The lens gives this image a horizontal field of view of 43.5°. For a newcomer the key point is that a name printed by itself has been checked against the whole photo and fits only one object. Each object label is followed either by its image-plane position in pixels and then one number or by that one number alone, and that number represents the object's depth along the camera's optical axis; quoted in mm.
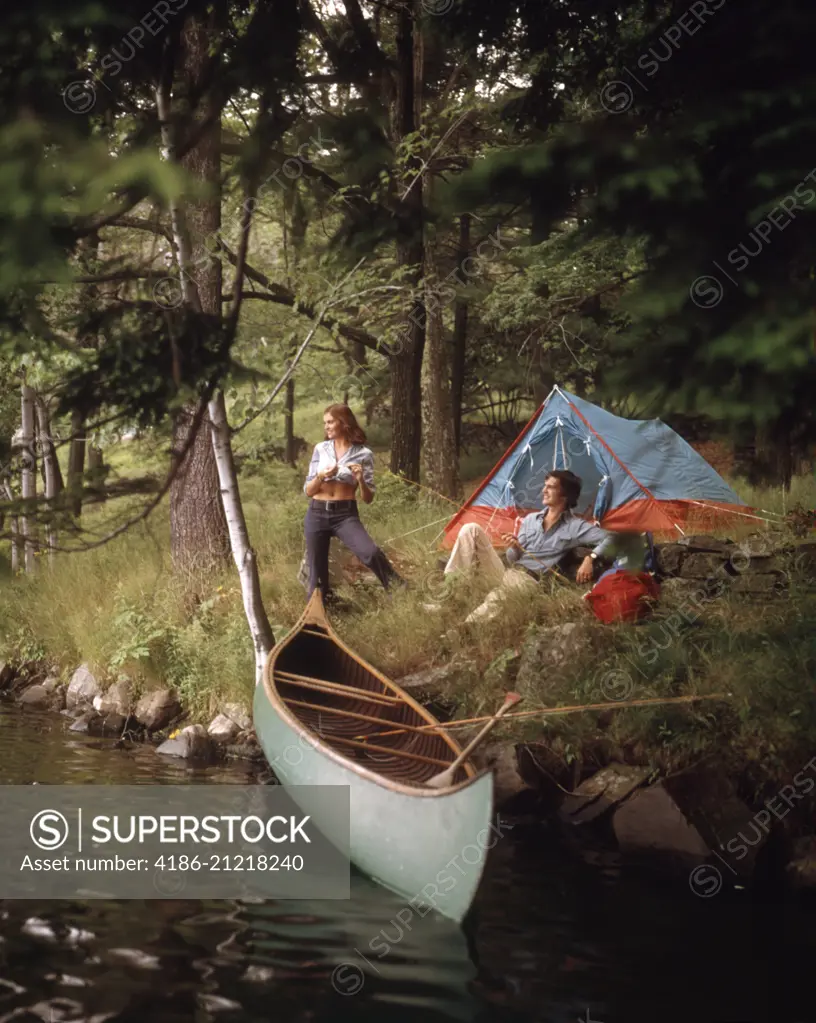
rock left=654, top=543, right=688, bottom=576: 8133
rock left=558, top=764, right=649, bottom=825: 6340
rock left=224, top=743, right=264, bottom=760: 8203
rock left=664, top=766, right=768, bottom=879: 5781
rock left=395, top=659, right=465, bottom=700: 7828
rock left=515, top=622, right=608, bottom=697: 7141
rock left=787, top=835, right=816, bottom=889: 5566
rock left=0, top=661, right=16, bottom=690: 10715
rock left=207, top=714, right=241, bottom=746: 8445
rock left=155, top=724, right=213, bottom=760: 8320
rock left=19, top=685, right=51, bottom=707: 10026
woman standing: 8508
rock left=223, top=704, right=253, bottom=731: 8469
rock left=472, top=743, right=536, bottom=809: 6770
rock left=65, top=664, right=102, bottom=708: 9711
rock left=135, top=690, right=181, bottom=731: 8992
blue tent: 10844
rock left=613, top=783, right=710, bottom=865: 5906
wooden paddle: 4988
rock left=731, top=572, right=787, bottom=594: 7602
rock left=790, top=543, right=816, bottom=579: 7547
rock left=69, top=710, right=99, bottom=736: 9078
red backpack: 7418
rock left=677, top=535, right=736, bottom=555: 8133
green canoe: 4914
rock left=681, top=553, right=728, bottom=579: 7976
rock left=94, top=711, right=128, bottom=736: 9062
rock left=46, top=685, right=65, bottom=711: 9914
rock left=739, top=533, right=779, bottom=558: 8039
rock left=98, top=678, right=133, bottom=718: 9281
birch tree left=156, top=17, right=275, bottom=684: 3727
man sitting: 8188
